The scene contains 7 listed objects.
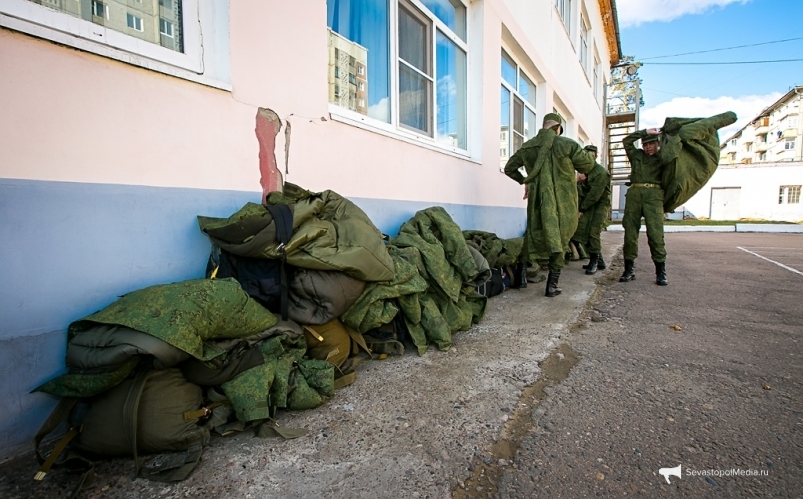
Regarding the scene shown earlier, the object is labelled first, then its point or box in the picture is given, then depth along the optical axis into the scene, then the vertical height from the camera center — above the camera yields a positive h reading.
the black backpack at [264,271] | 1.90 -0.29
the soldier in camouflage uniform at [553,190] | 3.89 +0.19
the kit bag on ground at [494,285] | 3.90 -0.77
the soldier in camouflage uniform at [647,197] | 4.50 +0.13
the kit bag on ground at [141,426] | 1.36 -0.75
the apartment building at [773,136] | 42.16 +9.10
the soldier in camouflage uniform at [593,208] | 5.50 +0.00
